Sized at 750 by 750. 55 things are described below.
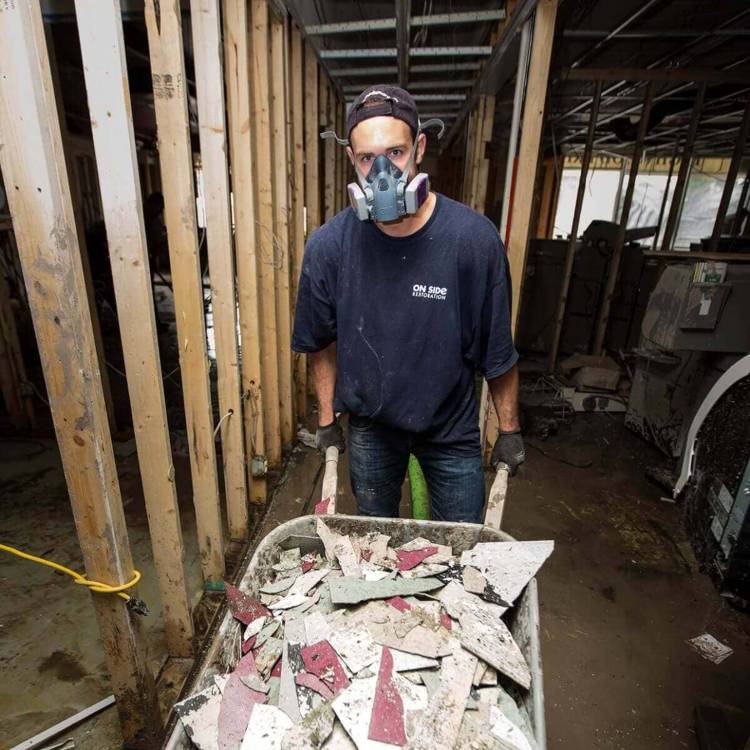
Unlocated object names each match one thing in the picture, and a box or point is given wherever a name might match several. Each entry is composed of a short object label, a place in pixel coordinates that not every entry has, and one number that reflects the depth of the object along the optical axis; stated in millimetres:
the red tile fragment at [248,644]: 889
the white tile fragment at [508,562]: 995
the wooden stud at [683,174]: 3988
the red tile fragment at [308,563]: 1078
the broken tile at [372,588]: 947
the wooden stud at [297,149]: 2520
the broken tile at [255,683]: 812
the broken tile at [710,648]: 1803
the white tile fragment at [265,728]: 719
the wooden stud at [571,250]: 3934
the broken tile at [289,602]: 966
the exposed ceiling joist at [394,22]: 2561
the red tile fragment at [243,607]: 905
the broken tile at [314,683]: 798
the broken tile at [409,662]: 835
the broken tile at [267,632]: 898
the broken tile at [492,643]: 832
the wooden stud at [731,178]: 3961
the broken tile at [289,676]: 781
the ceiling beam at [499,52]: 2064
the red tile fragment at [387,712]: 732
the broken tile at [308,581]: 1007
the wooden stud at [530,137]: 2002
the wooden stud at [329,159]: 3498
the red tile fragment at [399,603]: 948
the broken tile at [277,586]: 1008
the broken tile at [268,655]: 853
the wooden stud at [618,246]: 3954
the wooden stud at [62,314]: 818
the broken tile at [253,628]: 906
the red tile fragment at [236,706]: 724
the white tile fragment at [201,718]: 712
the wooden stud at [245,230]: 1716
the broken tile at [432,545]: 1073
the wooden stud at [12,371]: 3027
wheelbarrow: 834
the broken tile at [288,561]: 1088
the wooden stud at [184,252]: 1238
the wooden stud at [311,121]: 2840
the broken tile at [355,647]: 834
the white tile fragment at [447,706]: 737
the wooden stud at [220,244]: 1458
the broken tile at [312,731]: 726
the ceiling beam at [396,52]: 2908
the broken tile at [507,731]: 739
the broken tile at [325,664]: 812
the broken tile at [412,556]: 1055
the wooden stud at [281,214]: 2154
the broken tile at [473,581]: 990
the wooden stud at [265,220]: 1931
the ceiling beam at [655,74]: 3570
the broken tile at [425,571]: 1024
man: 1203
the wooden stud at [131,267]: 987
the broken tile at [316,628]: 882
